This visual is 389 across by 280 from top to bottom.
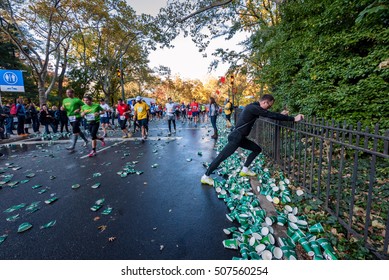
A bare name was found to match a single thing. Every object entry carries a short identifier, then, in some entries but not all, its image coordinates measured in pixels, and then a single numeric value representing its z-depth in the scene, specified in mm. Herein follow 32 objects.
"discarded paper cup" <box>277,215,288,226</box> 2570
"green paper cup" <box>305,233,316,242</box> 2220
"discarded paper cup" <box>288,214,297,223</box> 2619
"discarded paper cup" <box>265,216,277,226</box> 2573
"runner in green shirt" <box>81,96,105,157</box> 6664
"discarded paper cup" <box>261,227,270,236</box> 2373
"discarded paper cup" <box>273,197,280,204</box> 3158
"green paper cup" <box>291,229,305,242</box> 2259
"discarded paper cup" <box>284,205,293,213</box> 2885
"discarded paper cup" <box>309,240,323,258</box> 2041
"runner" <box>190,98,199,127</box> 16797
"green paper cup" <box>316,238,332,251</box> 2098
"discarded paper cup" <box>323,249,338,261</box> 1967
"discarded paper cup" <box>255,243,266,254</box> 2141
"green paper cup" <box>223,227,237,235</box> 2493
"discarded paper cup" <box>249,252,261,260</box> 2059
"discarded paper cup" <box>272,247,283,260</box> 2061
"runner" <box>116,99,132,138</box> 10141
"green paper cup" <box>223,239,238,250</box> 2224
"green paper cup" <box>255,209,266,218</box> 2758
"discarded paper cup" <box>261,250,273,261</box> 2055
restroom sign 11711
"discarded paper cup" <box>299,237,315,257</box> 2055
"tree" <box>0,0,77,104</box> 14734
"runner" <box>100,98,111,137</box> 11052
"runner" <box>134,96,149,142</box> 9094
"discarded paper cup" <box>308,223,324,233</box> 2367
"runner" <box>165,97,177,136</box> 11016
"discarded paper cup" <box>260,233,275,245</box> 2262
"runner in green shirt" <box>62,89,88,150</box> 6988
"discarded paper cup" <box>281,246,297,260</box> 2044
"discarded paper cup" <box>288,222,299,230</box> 2453
